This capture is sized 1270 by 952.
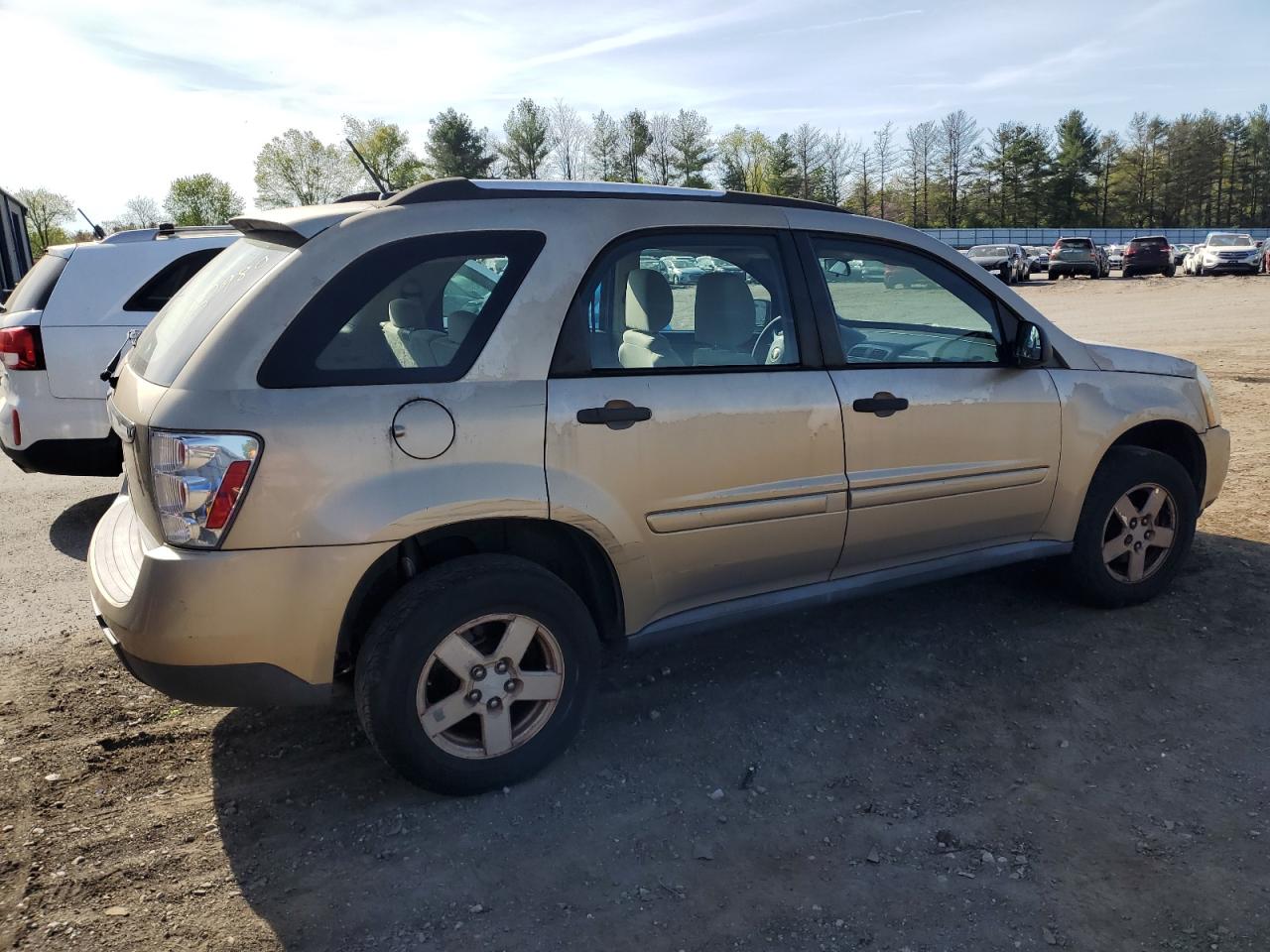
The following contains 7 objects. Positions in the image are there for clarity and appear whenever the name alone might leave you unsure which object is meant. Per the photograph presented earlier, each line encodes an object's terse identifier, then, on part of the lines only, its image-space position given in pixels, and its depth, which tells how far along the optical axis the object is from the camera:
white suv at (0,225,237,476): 6.09
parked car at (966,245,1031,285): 37.00
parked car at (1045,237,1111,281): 39.78
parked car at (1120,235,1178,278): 38.34
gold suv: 2.88
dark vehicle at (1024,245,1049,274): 47.84
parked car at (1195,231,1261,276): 35.88
